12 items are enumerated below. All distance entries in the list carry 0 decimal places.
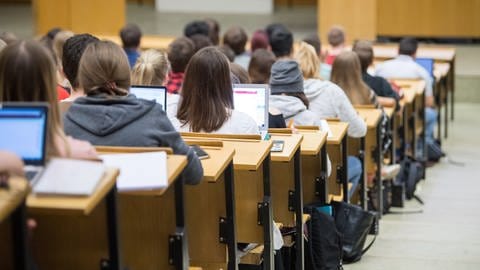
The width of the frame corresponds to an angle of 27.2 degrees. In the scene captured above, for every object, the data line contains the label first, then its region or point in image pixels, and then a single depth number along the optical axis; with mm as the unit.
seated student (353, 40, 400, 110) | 7629
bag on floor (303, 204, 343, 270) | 5027
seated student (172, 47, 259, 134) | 4445
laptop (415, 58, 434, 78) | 9547
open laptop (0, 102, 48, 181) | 2797
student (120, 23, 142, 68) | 9352
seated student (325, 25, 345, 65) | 9703
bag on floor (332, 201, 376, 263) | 5605
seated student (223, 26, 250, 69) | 8961
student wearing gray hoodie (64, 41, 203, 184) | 3414
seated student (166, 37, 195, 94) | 6719
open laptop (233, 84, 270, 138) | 4980
